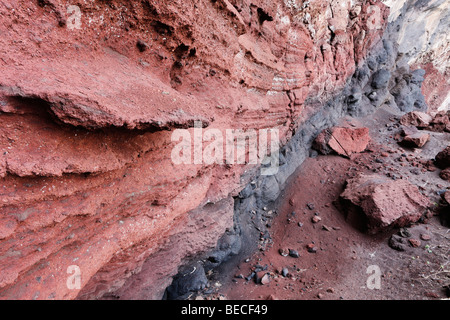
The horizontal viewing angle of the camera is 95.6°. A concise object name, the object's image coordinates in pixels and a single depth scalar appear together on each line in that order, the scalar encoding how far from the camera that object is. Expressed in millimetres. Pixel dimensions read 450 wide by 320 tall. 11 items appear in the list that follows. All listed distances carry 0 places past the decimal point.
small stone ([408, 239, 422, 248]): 3318
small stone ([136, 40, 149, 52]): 1881
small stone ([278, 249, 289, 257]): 3729
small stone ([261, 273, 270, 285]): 3186
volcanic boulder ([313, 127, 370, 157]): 5688
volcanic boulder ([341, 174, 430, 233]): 3557
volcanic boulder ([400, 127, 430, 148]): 5527
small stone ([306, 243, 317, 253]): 3729
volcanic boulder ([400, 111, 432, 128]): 6691
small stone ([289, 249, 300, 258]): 3671
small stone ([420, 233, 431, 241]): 3375
